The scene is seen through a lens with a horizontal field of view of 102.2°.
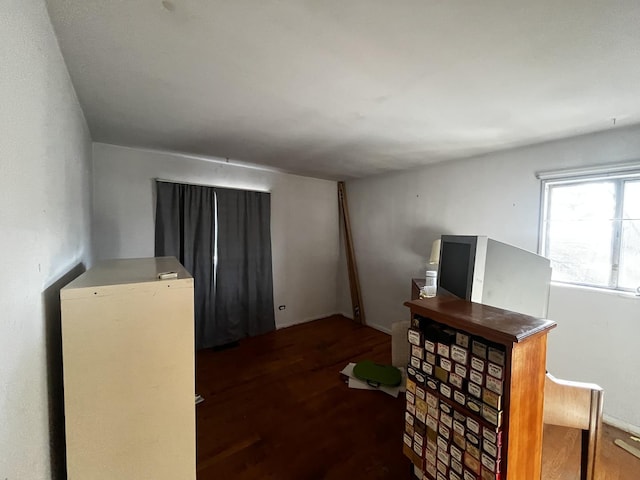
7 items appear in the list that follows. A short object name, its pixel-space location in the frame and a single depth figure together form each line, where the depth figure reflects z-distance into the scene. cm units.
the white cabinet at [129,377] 88
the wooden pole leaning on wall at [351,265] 415
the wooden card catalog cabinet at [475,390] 81
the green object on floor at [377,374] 239
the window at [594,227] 197
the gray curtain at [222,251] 293
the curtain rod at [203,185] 282
